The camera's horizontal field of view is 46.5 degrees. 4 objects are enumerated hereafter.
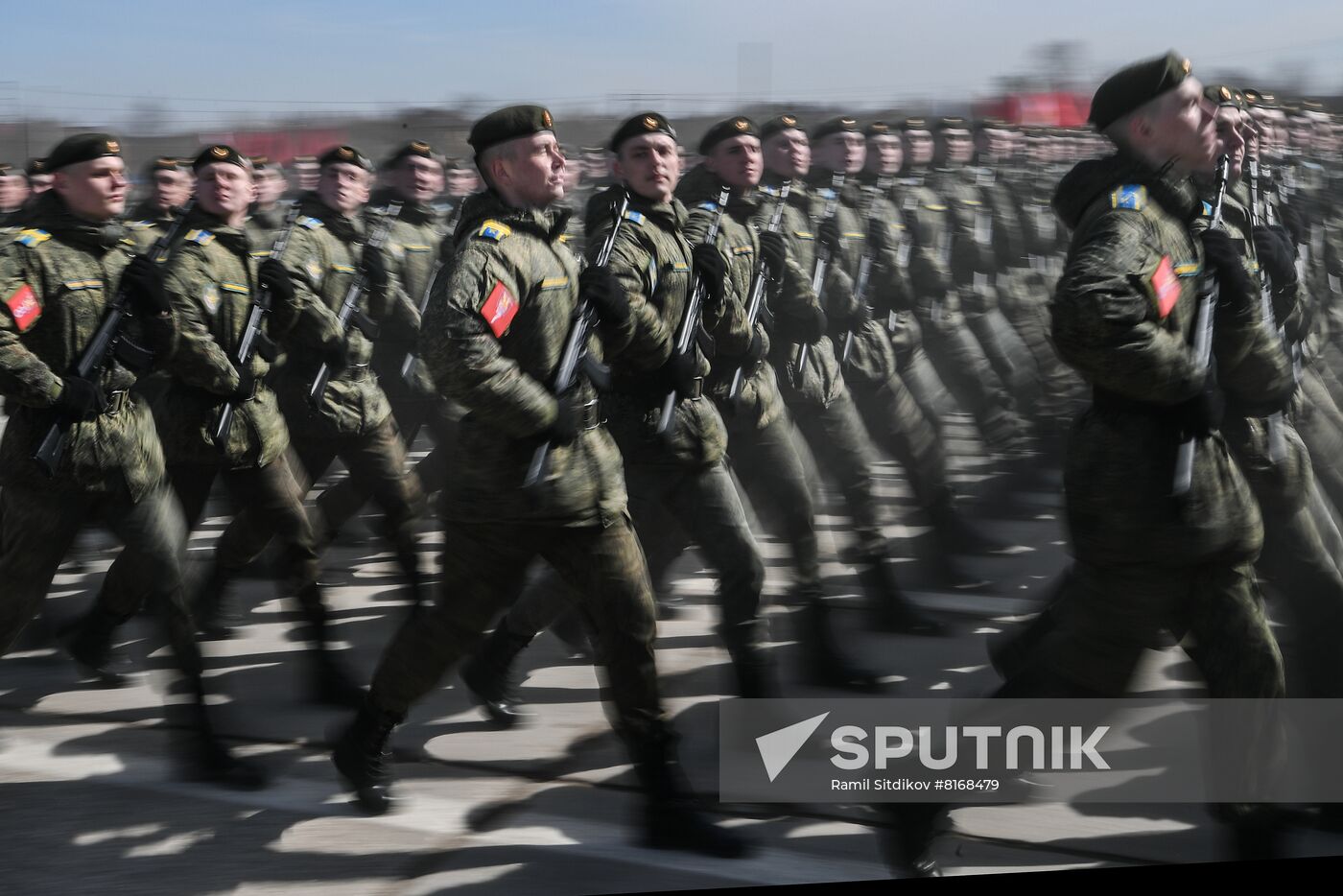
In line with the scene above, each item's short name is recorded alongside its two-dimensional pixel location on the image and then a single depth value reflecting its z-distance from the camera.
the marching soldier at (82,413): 3.69
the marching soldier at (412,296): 5.83
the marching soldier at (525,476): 3.21
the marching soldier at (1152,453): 2.79
